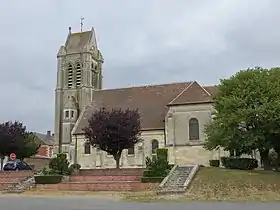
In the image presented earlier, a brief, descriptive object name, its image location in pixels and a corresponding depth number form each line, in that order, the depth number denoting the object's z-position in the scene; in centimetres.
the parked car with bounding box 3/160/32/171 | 4953
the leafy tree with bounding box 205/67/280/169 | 3594
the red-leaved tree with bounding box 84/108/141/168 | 4372
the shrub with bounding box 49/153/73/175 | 3991
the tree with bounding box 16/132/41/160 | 5642
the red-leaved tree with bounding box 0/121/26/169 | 5300
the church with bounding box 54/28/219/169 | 5219
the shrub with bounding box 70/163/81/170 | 4447
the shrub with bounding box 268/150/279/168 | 4254
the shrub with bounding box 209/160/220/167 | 4533
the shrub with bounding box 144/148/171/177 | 3488
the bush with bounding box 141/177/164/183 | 3288
